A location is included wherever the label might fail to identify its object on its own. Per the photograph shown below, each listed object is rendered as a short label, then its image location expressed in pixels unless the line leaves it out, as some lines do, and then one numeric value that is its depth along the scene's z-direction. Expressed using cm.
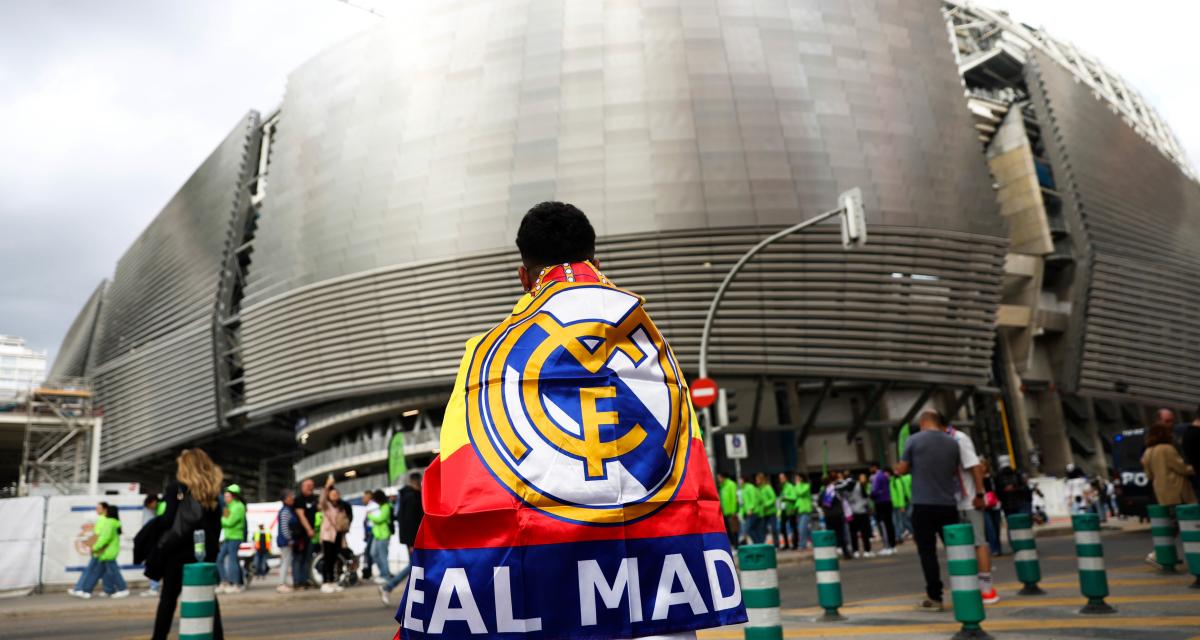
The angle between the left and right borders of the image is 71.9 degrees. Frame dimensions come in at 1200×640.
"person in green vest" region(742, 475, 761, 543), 1825
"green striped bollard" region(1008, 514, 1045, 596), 751
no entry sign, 1519
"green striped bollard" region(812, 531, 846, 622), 714
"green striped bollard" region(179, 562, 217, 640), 436
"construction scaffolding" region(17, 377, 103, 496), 4116
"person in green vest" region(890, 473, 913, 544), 1758
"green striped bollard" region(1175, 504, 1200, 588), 716
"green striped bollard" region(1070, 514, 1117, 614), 633
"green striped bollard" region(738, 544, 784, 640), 455
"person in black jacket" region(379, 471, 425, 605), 1024
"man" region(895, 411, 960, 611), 714
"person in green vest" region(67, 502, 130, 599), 1435
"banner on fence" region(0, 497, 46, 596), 1617
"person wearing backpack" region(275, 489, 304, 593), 1401
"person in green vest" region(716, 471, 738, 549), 1755
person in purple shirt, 1552
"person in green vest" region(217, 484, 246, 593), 1385
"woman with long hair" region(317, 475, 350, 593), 1445
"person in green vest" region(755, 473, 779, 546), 1871
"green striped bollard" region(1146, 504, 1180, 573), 835
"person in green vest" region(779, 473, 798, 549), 1995
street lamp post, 1517
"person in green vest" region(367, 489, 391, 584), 1316
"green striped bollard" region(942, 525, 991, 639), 559
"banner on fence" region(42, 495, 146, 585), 1680
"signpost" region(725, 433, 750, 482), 1650
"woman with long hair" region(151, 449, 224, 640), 596
